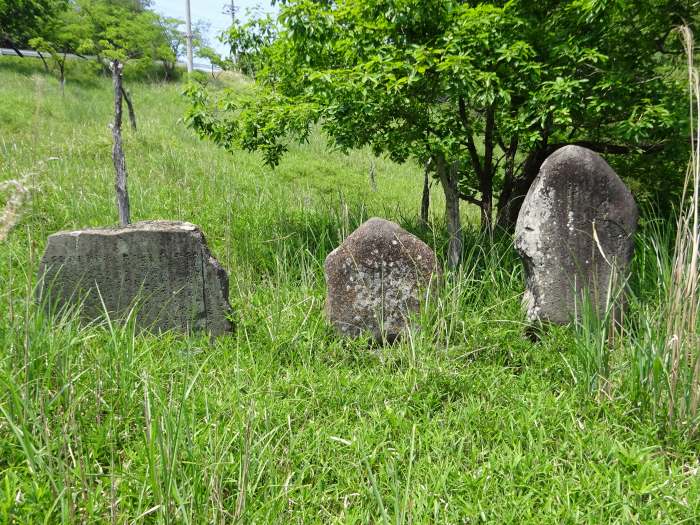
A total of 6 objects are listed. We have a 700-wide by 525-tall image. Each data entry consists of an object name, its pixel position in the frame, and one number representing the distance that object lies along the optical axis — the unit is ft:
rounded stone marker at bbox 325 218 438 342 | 10.99
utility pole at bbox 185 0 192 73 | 59.39
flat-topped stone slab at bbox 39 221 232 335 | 10.48
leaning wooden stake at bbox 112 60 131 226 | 12.46
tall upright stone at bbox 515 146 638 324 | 10.52
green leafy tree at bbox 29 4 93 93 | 49.29
